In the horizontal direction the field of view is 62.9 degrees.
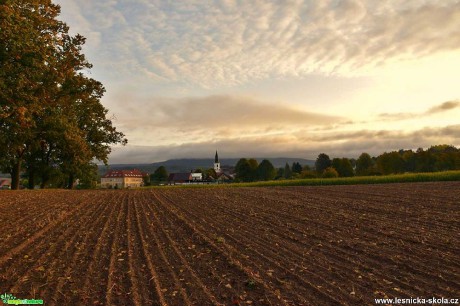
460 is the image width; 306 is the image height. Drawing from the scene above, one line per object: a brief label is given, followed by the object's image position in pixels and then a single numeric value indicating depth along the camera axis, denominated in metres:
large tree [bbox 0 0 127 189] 23.97
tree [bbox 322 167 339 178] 93.56
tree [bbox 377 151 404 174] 109.68
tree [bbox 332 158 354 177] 118.55
